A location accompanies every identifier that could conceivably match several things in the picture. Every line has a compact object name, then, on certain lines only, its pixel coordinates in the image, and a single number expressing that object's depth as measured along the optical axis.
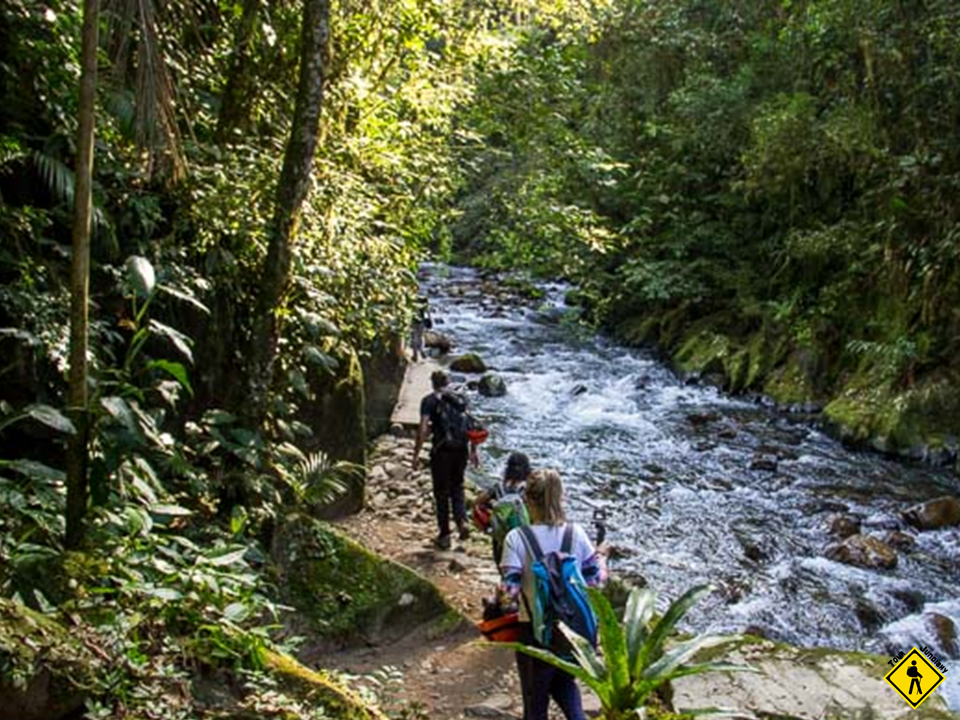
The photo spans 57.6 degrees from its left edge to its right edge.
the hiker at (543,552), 3.87
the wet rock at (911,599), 7.84
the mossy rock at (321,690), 3.54
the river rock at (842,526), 9.51
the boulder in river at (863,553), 8.66
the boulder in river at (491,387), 15.00
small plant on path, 3.33
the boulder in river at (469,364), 16.33
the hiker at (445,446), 7.41
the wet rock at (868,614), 7.60
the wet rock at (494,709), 4.84
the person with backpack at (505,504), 5.12
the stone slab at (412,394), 11.32
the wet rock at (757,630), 7.35
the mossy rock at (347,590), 5.80
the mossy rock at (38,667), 2.88
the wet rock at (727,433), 13.29
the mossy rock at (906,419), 12.31
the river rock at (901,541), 9.16
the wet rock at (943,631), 7.18
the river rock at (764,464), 11.77
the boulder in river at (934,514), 9.73
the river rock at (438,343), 17.89
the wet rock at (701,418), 14.01
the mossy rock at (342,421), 7.85
